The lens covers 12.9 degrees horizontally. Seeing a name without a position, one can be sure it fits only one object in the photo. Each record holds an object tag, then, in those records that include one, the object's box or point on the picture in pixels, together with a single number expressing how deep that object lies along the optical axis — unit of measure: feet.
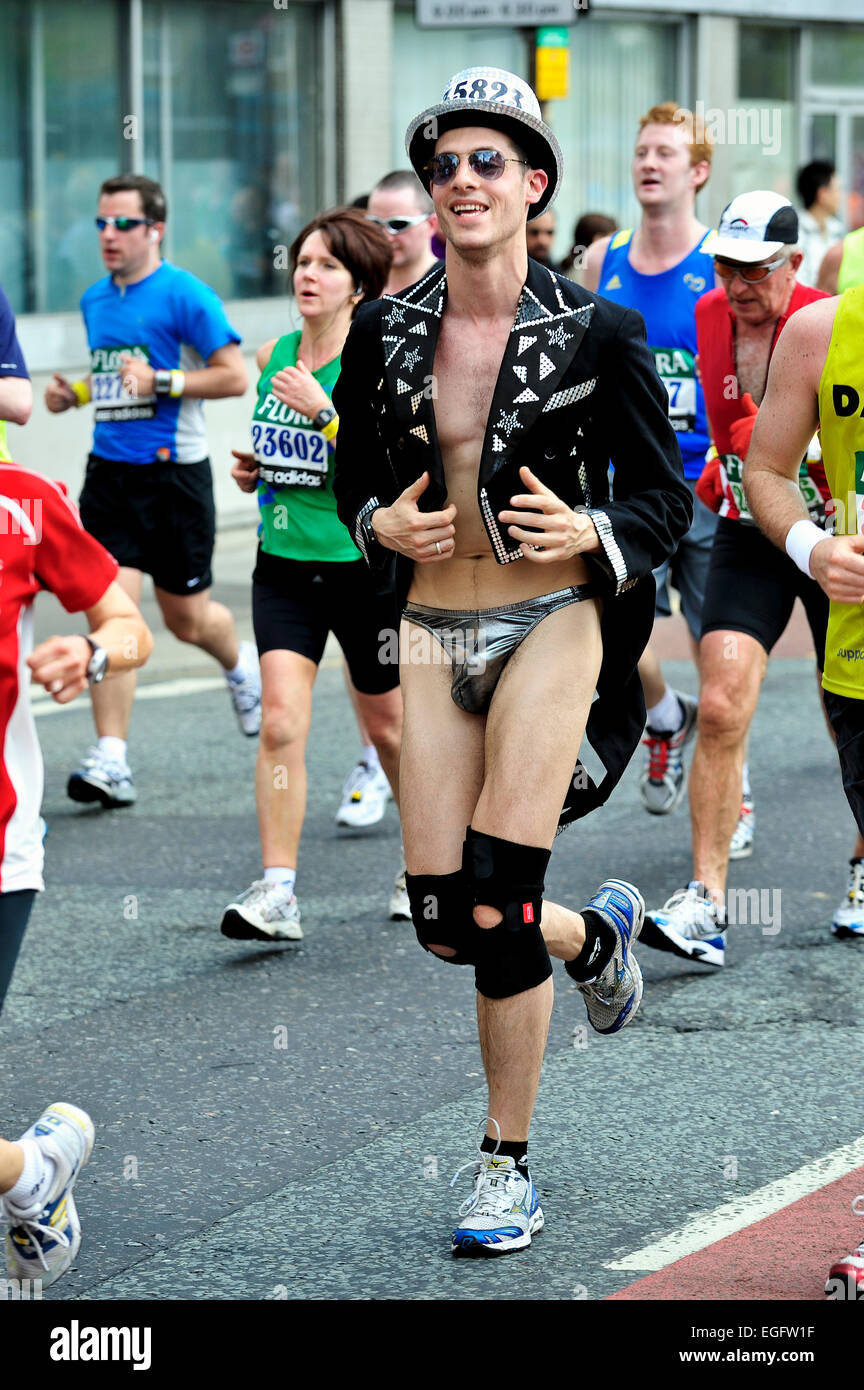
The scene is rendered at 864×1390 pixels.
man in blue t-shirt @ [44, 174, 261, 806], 49.55
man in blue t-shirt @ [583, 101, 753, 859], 43.55
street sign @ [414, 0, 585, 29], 81.83
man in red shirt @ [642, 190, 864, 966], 35.26
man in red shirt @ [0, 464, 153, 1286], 21.00
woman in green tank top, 37.05
